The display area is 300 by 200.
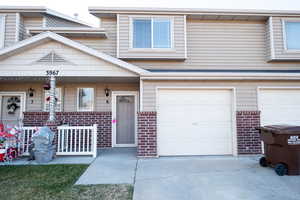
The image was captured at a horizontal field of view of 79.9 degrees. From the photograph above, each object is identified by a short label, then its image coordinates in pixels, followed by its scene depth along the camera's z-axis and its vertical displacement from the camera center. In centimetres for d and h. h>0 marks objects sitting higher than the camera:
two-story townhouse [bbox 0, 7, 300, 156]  599 +120
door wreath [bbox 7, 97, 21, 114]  785 +28
